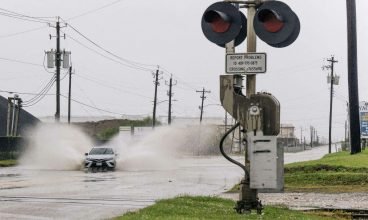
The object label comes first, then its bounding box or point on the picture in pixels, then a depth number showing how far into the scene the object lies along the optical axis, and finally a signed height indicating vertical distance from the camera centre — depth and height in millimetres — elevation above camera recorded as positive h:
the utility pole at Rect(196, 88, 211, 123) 118875 +11172
